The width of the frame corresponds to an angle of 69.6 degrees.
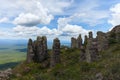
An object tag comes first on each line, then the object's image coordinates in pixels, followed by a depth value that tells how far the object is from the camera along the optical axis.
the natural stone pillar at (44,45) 50.65
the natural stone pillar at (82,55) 48.65
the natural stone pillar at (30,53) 49.95
